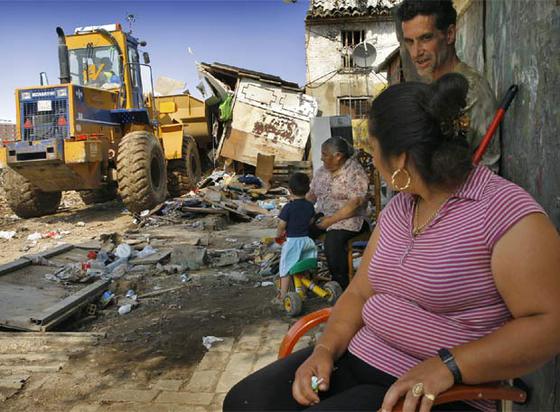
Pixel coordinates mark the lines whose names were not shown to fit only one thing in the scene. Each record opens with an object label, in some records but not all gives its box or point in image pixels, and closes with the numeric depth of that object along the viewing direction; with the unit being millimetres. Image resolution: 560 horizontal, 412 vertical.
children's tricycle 4438
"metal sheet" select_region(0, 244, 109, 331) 4355
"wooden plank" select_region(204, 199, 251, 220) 9961
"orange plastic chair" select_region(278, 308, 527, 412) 1416
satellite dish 17266
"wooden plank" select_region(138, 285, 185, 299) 5473
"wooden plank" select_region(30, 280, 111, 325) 4338
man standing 2539
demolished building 17281
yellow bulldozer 9352
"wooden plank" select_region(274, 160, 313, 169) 15898
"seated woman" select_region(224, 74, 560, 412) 1381
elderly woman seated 4559
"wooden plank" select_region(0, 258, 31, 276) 5582
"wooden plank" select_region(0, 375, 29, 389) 3303
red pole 2156
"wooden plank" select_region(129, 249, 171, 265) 6648
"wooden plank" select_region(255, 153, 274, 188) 15445
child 4664
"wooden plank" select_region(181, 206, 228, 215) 9816
